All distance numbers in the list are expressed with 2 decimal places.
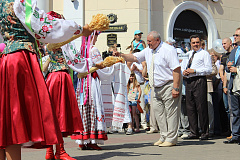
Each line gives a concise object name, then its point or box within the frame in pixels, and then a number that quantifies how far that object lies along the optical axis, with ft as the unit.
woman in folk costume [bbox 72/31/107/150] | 23.45
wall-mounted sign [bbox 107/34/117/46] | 51.72
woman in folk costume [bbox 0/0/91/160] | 12.83
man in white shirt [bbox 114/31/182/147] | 24.93
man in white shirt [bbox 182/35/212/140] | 28.91
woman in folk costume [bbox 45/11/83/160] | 18.51
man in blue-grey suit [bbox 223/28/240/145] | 25.57
